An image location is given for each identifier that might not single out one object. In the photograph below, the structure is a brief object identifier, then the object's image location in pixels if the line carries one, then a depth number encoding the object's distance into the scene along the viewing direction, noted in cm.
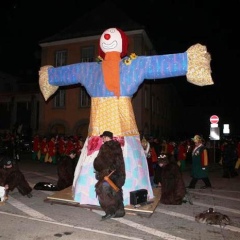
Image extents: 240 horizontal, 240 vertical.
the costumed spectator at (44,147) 1564
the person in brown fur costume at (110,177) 553
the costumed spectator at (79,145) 1412
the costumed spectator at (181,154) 1354
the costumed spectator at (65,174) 839
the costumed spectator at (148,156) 925
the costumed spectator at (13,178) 738
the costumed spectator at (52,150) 1523
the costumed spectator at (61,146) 1523
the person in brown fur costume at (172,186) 694
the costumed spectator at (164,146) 1487
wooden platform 583
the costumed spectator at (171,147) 1454
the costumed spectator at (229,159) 1173
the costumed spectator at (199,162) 904
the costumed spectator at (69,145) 1460
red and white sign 1531
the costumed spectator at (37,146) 1629
